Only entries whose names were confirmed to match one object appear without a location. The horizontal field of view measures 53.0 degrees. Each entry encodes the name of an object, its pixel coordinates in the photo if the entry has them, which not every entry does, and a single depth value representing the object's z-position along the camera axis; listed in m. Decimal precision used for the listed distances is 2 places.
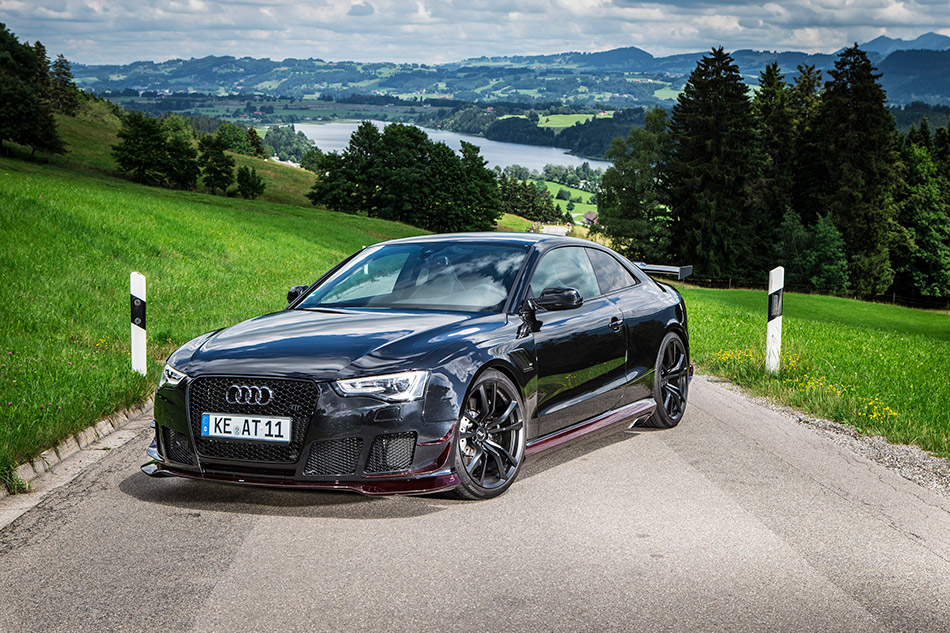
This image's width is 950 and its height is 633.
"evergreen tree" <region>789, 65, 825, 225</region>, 77.75
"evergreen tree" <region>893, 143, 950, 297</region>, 72.06
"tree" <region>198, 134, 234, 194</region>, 80.81
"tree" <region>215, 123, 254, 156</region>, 135.50
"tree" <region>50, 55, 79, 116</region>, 108.44
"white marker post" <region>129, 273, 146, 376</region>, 9.49
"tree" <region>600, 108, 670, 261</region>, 81.94
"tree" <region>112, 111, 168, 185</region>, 72.81
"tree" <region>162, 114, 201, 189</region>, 75.19
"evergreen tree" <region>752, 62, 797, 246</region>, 78.38
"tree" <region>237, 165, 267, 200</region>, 82.81
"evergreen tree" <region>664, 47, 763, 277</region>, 73.19
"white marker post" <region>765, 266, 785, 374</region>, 10.50
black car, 5.14
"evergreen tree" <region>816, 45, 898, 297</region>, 69.31
